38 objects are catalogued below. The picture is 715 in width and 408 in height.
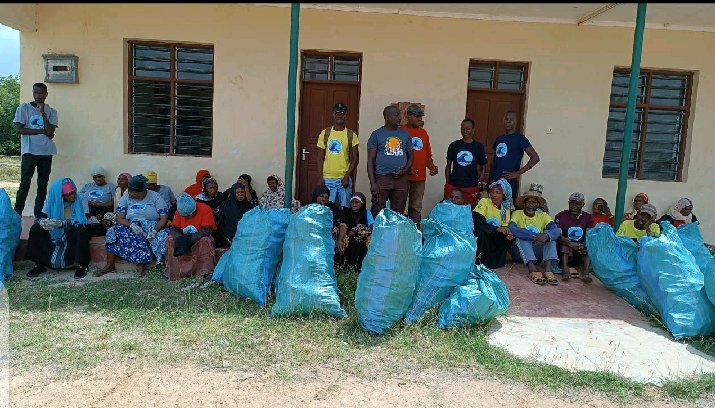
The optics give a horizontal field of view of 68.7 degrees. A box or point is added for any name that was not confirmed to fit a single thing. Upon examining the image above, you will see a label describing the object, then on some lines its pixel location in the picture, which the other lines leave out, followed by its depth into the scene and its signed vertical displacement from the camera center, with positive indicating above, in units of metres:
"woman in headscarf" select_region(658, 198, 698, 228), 6.64 -0.61
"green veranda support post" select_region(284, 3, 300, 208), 4.72 +0.36
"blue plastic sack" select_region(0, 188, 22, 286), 4.93 -1.04
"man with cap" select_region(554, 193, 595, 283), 5.21 -0.80
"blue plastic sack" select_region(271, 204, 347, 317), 3.98 -0.97
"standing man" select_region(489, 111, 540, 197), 5.88 +0.05
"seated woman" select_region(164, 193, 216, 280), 5.09 -1.09
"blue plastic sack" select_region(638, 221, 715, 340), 3.89 -0.91
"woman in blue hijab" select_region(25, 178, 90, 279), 5.13 -1.08
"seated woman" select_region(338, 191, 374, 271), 5.15 -0.82
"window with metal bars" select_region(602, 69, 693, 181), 7.08 +0.56
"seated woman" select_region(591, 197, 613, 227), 6.28 -0.60
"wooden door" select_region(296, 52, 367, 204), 6.84 +0.67
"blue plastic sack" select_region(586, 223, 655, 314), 4.51 -0.89
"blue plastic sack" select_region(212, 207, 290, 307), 4.40 -0.95
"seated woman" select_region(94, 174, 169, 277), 5.23 -0.98
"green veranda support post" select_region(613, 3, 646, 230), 4.92 +0.50
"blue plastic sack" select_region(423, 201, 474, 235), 4.80 -0.57
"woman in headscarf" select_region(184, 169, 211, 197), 6.57 -0.59
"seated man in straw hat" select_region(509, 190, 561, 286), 5.12 -0.79
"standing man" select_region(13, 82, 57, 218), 6.07 -0.11
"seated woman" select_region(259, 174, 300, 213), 6.51 -0.64
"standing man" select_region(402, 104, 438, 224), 5.84 -0.12
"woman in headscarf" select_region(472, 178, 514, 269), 5.34 -0.74
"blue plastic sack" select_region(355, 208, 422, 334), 3.76 -0.90
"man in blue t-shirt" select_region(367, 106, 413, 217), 5.26 -0.05
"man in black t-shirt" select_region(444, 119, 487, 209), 5.83 -0.10
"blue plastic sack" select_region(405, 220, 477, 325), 3.96 -0.90
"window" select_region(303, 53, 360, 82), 6.84 +1.03
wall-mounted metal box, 6.50 +0.78
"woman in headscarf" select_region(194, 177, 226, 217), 6.23 -0.68
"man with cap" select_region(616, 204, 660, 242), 5.13 -0.60
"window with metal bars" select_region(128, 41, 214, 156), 6.83 +0.51
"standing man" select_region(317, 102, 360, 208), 5.50 -0.13
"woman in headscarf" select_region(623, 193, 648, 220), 6.86 -0.47
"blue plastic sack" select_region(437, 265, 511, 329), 3.81 -1.10
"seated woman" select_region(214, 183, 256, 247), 5.52 -0.79
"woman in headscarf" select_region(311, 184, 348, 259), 5.08 -0.70
